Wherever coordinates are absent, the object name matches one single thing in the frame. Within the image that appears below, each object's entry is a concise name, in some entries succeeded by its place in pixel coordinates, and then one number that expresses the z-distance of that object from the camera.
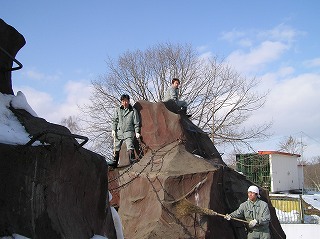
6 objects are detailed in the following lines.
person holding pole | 6.99
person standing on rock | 9.05
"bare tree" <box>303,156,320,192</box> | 45.21
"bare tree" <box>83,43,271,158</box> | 25.66
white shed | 25.95
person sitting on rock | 9.92
